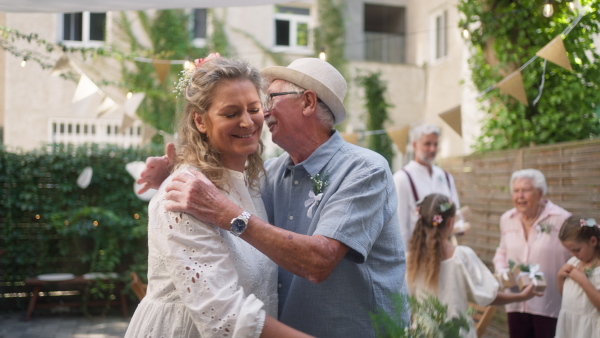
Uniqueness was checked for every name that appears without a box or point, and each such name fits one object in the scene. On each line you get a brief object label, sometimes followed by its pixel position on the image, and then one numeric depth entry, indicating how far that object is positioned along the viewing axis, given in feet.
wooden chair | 14.61
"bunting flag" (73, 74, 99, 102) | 21.48
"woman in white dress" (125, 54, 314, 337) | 5.88
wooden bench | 28.12
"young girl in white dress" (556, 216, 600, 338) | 12.73
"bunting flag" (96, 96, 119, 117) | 23.02
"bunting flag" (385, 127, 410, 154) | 23.11
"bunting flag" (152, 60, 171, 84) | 23.27
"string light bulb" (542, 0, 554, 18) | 18.48
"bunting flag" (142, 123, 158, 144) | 24.90
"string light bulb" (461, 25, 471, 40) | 24.63
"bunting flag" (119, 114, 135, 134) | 24.16
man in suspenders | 18.39
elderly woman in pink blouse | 14.93
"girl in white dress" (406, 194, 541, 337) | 13.65
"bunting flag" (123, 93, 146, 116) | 23.77
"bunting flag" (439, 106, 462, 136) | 20.58
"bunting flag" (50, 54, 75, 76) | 21.45
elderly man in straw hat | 6.35
